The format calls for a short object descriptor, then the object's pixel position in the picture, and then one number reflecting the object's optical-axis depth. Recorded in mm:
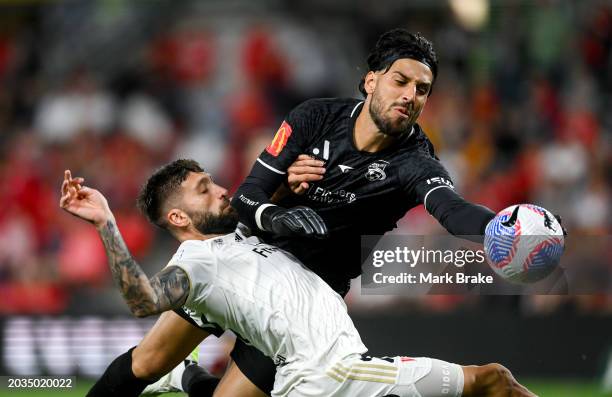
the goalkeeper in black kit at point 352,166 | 11414
